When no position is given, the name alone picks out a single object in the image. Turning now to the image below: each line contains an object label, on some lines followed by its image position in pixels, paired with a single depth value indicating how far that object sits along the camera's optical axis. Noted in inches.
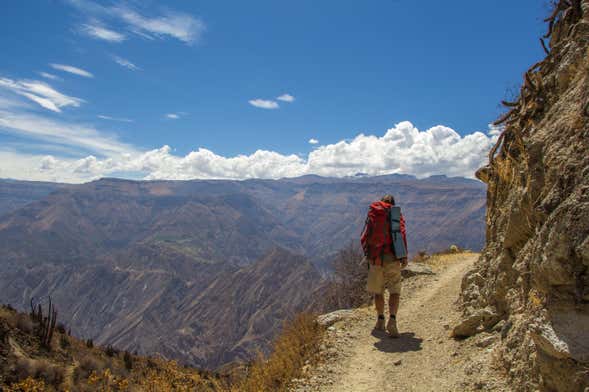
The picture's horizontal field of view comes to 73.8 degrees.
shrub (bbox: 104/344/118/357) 530.0
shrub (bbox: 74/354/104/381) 379.2
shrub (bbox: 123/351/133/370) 504.8
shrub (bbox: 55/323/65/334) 493.3
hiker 304.0
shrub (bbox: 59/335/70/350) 442.5
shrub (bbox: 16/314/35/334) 407.1
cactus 414.0
